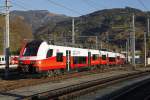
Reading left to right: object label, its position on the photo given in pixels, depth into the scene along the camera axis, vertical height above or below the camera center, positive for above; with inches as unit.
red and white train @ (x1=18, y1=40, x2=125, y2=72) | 863.1 -2.3
